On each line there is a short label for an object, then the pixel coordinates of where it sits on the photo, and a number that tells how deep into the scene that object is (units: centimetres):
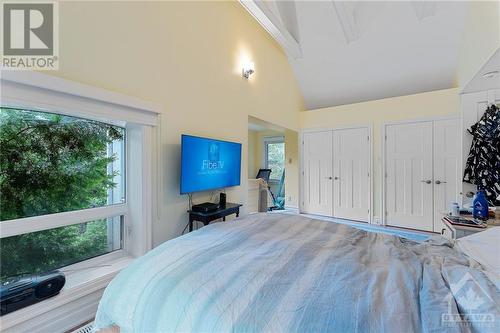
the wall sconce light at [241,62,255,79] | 328
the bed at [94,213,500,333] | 70
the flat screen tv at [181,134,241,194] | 222
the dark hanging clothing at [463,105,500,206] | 251
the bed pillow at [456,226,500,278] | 99
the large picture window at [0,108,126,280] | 142
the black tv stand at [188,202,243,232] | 230
